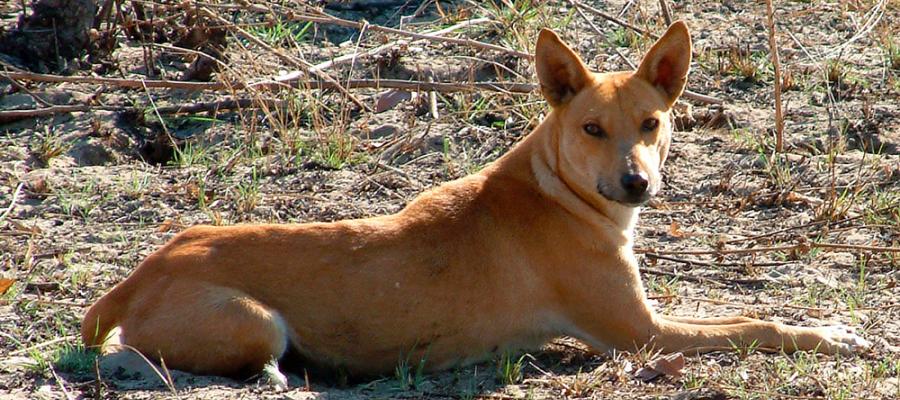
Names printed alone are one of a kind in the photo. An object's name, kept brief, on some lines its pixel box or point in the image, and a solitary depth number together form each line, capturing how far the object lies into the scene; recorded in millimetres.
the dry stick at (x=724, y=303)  11902
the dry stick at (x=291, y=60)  16331
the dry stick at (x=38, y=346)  10547
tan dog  9930
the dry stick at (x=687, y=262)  12844
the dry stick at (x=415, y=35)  16187
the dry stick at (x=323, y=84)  15672
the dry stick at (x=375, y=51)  16750
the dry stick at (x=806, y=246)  12574
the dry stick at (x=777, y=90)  15166
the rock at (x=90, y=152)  15348
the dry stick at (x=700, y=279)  12602
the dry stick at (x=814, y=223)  13452
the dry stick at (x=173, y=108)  15805
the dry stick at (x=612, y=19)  17578
